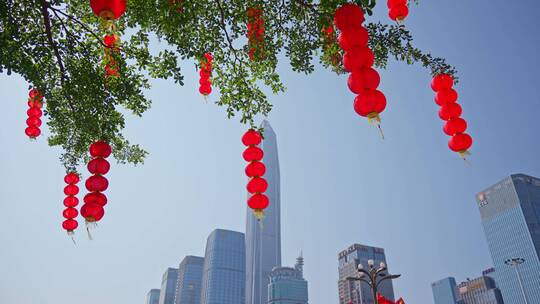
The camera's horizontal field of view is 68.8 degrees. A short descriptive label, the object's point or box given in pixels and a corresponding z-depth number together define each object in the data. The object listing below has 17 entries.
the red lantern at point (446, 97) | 5.21
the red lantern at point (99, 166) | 5.43
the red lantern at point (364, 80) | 3.91
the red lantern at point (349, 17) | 4.07
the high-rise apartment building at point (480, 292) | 101.88
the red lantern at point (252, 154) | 5.50
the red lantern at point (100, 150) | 5.57
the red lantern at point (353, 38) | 4.01
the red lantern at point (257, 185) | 5.29
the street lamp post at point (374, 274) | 12.93
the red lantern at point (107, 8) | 3.70
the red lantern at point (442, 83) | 5.30
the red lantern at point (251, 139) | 5.64
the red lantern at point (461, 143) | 4.88
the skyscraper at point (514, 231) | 93.16
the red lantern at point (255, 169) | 5.41
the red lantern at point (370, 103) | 3.92
